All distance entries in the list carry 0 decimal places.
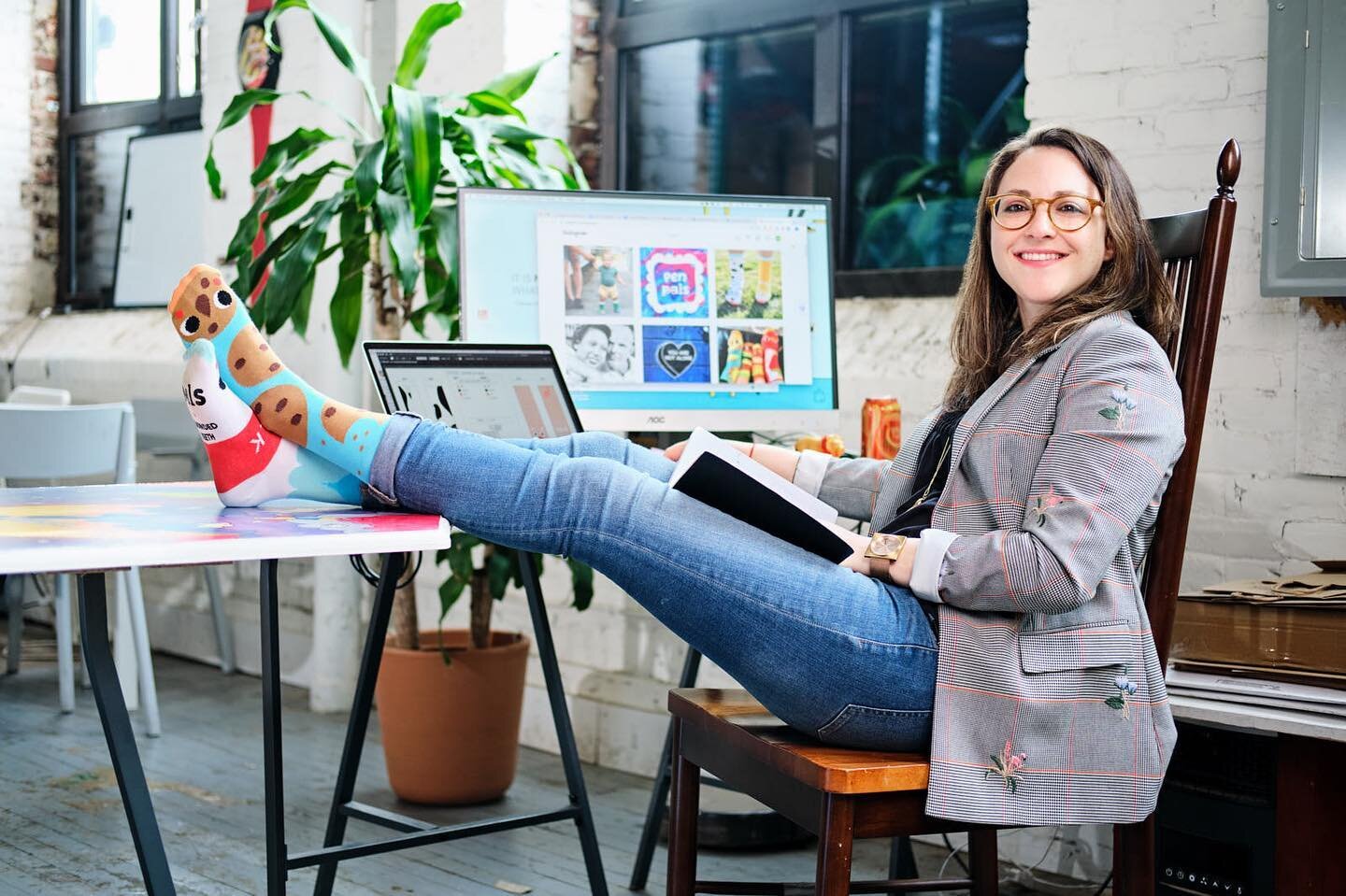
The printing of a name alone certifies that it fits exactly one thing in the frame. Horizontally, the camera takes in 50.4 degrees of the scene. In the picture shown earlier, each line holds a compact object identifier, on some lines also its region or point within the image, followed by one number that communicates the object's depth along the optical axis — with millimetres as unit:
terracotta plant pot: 2955
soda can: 2245
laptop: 1971
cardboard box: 1730
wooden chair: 1430
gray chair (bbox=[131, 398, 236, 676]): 4203
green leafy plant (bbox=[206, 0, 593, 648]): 2578
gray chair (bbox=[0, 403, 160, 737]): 3373
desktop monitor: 2326
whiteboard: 4949
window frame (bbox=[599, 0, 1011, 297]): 2967
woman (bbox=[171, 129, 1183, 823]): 1469
